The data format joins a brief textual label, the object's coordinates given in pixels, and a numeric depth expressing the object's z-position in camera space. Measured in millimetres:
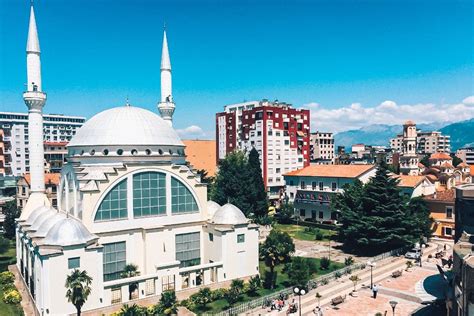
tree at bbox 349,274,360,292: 33438
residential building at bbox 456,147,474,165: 162050
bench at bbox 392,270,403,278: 36500
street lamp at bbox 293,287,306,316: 25891
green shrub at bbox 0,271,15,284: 36344
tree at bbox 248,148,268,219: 63106
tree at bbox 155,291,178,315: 28453
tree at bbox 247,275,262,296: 33506
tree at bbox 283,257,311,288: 32312
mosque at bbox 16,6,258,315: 29578
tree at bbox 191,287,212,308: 31219
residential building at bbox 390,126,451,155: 181250
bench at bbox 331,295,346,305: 30094
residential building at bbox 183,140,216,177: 118312
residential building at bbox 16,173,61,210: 62031
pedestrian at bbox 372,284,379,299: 31625
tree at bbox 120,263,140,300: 31809
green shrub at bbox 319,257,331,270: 40062
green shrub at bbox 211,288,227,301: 32656
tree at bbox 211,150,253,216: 61625
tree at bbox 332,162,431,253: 44156
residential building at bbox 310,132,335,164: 140500
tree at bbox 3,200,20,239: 52906
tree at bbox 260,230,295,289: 32969
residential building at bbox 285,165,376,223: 60094
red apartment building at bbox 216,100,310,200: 82688
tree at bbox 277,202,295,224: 65062
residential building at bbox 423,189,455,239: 51094
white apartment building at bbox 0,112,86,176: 104919
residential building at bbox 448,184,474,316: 20688
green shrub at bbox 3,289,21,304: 31250
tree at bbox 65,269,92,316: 25500
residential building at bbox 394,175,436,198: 55719
